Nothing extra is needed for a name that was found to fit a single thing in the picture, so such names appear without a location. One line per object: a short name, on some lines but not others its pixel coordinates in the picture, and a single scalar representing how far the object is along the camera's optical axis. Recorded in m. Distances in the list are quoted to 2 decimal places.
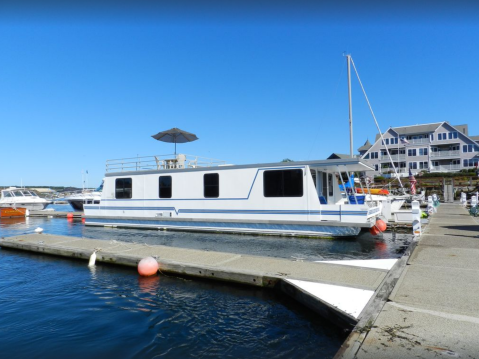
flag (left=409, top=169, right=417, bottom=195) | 17.55
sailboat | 14.38
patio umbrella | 17.48
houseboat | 12.28
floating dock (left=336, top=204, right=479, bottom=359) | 3.06
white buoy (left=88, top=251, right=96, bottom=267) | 8.52
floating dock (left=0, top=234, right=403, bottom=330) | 4.66
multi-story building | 50.91
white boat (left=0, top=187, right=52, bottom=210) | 32.84
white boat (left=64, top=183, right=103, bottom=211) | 28.97
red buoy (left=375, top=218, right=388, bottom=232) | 11.74
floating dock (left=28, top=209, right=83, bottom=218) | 25.42
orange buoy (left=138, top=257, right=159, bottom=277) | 7.22
